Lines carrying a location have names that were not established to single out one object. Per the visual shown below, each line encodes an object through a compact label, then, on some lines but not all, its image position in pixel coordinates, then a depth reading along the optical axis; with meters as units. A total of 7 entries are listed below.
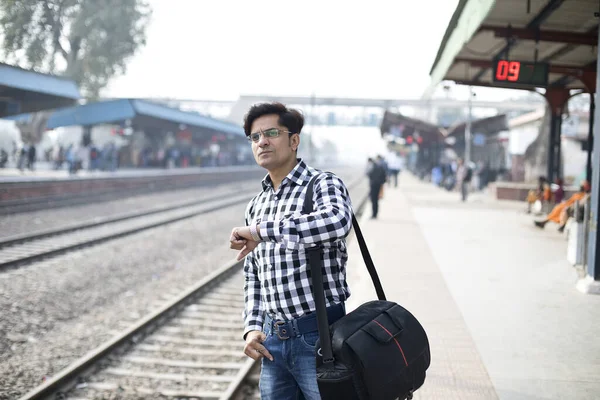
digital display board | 9.14
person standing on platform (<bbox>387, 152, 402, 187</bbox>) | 30.14
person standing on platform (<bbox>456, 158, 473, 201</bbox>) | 20.80
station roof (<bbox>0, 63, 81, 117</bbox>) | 17.03
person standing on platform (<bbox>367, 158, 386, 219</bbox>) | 14.62
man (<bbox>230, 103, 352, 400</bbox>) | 2.28
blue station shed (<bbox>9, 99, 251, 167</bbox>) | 28.53
